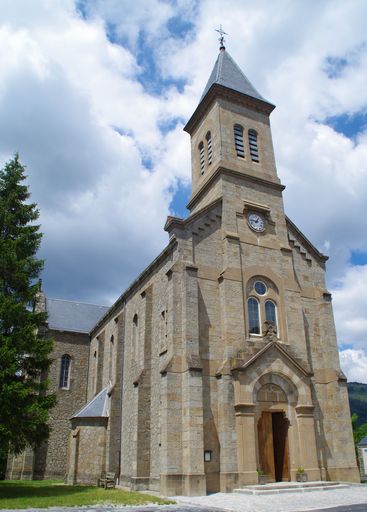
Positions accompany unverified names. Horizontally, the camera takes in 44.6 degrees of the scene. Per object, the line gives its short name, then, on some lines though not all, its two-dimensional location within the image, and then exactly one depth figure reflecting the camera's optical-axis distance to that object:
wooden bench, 23.09
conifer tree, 18.52
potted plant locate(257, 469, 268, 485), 19.30
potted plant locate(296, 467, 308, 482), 19.97
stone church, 19.66
